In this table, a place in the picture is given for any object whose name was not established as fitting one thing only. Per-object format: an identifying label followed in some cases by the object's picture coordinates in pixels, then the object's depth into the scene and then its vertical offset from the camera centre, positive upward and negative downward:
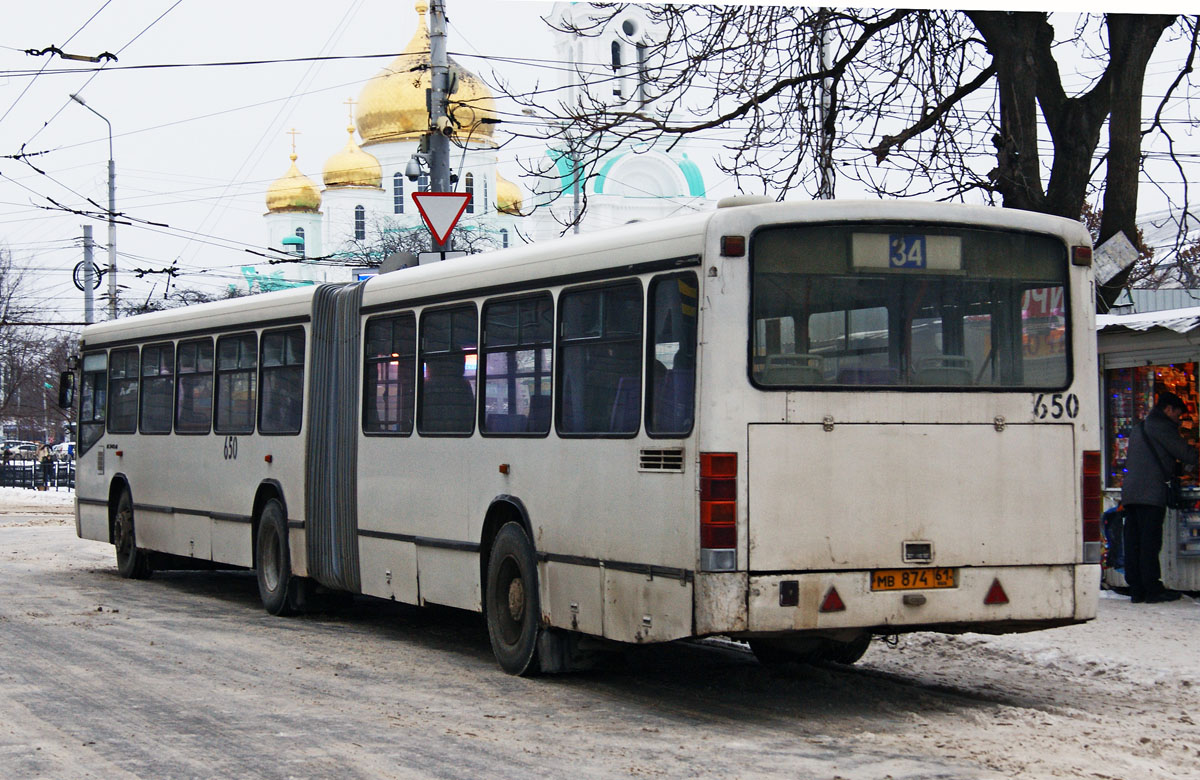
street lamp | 45.22 +6.43
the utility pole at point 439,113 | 19.48 +4.26
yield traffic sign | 16.91 +2.70
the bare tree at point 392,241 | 60.81 +9.89
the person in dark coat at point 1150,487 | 13.12 -0.15
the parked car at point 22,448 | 71.74 +1.22
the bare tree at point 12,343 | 59.47 +4.78
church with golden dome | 80.25 +15.28
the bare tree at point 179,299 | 57.53 +6.43
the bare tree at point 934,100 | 14.64 +3.58
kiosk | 13.34 +0.70
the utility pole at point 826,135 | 16.19 +3.39
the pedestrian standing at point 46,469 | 47.84 +0.04
